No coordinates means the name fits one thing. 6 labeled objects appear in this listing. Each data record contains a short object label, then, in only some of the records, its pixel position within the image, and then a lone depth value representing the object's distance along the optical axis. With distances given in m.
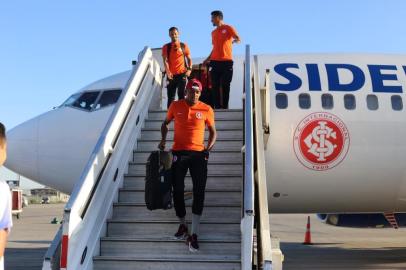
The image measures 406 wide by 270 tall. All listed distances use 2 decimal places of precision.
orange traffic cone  17.80
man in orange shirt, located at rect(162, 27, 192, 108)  8.29
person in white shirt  2.98
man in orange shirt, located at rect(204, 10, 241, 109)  8.28
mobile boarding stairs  5.02
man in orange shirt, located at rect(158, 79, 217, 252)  5.51
